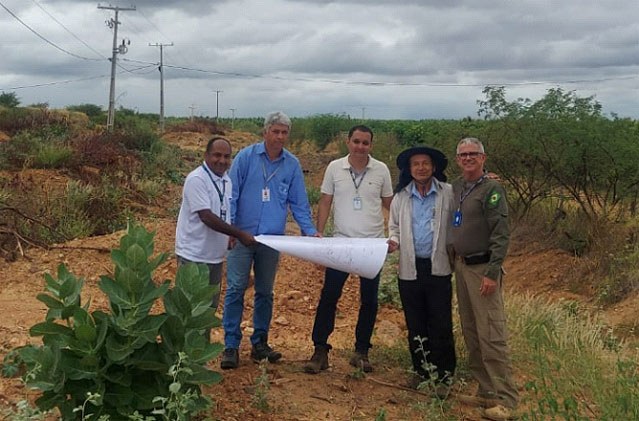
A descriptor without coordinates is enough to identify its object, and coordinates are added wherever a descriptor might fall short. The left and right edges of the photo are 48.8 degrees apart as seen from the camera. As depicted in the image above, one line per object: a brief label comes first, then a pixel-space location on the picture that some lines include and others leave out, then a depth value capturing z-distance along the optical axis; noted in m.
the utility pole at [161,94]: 46.97
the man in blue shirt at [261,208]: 4.63
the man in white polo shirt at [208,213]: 4.21
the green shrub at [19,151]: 13.52
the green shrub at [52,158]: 13.55
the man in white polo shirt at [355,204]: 4.65
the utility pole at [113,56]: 35.67
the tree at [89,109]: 53.32
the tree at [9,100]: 43.00
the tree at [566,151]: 10.55
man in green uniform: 4.11
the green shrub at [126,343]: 2.96
